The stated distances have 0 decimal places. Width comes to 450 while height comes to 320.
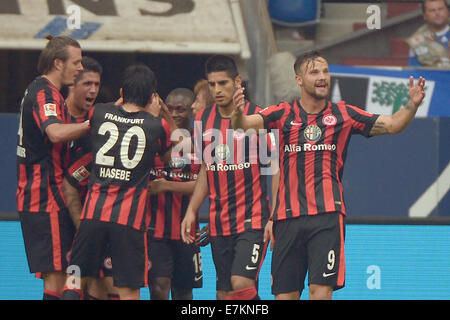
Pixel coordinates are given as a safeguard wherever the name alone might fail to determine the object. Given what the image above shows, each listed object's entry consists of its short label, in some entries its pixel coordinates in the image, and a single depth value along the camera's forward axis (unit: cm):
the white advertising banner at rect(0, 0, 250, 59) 1173
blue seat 1250
